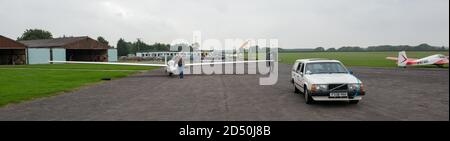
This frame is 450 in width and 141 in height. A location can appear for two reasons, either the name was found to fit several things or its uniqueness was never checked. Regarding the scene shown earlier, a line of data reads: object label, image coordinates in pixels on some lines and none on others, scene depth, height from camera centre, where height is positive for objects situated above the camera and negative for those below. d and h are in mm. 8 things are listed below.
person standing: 22455 -544
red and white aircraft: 33938 -475
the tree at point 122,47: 117938 +3630
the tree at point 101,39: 123200 +6722
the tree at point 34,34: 115188 +8061
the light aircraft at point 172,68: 23297 -728
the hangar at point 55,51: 50781 +1118
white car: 9609 -768
